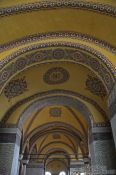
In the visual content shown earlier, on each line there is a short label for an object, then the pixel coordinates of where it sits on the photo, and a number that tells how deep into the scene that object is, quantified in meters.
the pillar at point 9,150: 6.57
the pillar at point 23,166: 10.84
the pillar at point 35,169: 14.33
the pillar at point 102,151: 6.27
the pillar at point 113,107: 4.73
